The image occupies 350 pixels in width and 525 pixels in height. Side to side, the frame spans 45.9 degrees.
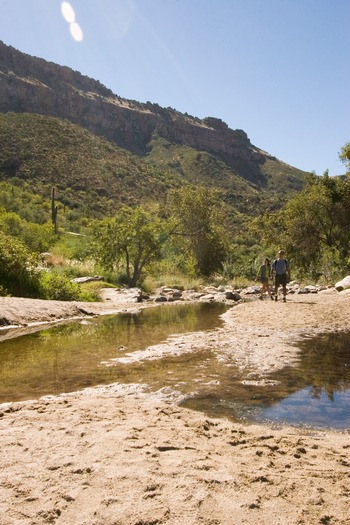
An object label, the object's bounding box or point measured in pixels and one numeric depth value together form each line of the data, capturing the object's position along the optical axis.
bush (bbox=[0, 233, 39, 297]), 13.79
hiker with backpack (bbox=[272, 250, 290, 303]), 16.91
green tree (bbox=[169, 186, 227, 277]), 35.66
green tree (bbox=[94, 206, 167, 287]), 22.09
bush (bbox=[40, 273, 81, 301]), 14.85
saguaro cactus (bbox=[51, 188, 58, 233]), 35.52
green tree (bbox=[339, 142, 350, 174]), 25.57
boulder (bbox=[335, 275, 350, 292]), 19.65
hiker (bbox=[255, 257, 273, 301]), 18.03
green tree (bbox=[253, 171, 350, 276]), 29.86
